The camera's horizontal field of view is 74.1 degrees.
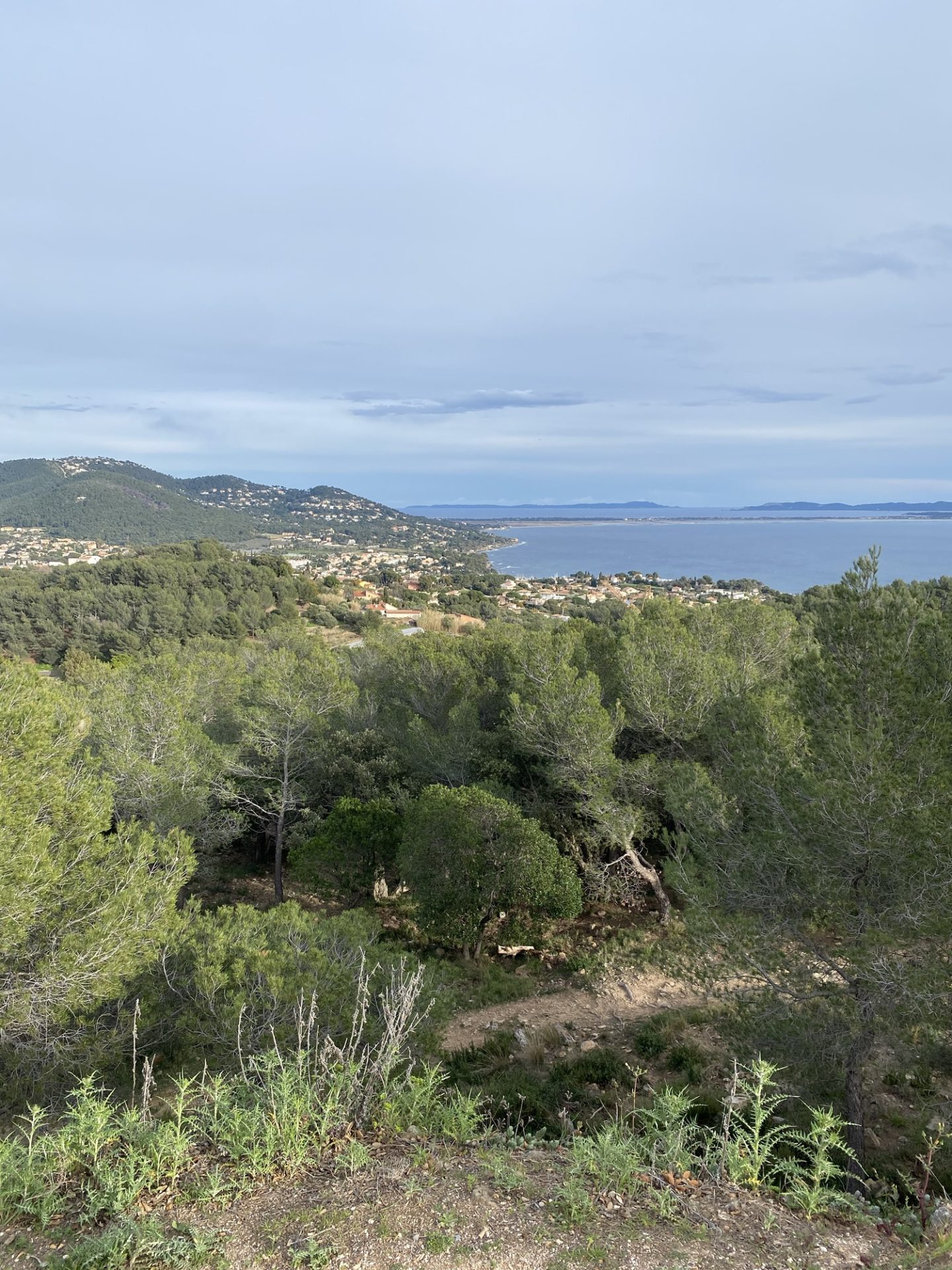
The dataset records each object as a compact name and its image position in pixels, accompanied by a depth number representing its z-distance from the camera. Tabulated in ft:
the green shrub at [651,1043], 29.63
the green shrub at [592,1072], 27.35
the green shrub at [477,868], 38.32
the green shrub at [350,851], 45.03
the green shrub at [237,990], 20.90
